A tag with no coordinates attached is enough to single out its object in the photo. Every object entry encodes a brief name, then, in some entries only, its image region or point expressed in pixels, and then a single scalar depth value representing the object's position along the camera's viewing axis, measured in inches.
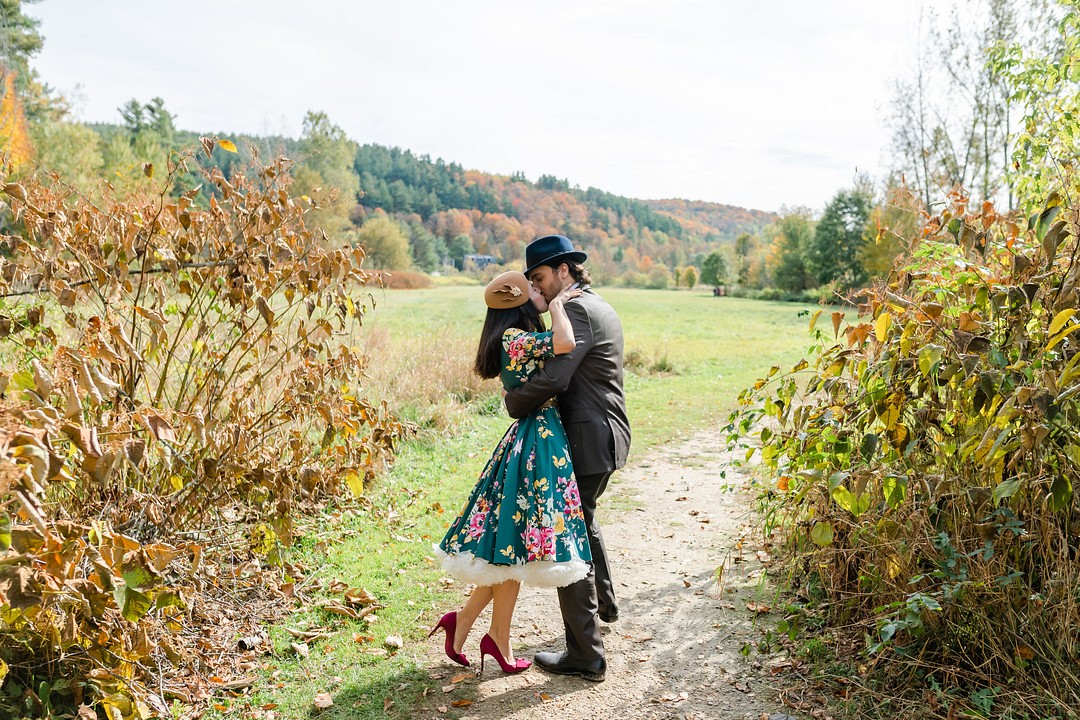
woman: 141.7
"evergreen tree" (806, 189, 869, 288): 1978.3
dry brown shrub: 110.9
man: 149.6
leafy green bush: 118.7
